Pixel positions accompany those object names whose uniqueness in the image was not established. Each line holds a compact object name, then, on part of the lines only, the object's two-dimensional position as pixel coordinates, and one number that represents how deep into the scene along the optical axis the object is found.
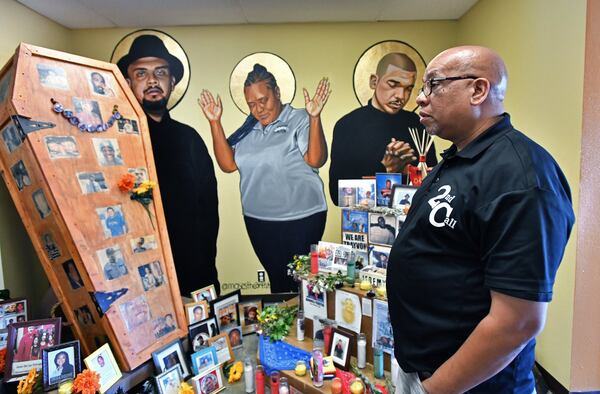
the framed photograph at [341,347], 1.98
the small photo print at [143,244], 2.30
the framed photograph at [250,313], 2.87
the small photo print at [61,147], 1.91
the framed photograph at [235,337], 2.60
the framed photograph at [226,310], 2.64
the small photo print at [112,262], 2.05
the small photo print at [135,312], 2.11
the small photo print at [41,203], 1.90
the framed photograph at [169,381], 1.94
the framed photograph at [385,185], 2.14
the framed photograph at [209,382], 2.01
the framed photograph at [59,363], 1.77
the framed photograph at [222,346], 2.32
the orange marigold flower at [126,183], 2.25
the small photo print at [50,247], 1.97
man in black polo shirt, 0.70
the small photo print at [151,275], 2.31
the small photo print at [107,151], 2.18
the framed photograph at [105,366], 1.84
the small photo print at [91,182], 2.03
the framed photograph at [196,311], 2.54
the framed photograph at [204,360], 2.17
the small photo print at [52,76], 1.98
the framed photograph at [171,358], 2.11
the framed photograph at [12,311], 2.16
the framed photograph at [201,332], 2.37
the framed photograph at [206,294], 2.78
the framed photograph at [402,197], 1.98
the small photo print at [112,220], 2.11
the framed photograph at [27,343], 1.86
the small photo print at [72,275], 1.98
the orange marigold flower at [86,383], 1.70
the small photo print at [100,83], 2.26
